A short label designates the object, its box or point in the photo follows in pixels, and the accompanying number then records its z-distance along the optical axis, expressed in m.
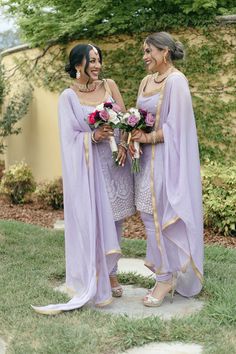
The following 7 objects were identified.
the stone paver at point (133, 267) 4.94
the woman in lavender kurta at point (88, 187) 3.88
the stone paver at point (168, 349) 3.16
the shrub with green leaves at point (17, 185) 9.41
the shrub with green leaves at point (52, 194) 8.87
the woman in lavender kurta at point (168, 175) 3.77
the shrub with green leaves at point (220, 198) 6.62
